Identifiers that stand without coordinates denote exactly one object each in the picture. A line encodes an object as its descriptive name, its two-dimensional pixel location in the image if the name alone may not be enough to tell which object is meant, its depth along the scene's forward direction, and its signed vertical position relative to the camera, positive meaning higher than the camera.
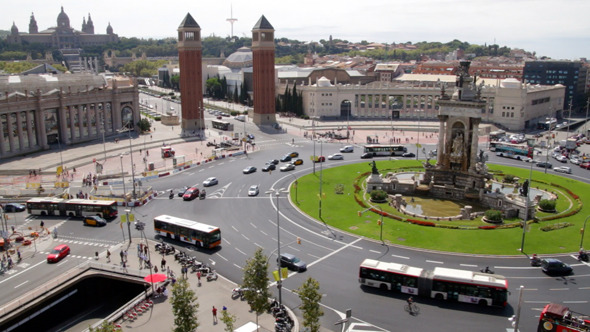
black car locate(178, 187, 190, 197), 73.06 -18.49
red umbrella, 41.84 -17.99
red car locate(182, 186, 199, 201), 70.81 -18.33
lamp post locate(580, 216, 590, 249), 50.09 -17.80
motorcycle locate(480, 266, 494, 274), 44.47 -18.54
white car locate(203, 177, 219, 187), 78.75 -18.37
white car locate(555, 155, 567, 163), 93.94 -17.48
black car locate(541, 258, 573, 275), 44.71 -18.25
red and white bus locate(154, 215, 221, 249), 52.22 -17.92
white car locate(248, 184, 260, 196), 73.12 -18.43
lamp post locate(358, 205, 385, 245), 53.97 -18.38
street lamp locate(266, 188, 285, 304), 38.66 -17.29
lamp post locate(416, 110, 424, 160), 142.24 -13.03
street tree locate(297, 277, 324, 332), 33.31 -16.25
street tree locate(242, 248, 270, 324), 36.59 -16.34
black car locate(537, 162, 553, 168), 88.44 -17.71
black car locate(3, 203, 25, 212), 67.31 -19.18
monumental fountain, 69.25 -14.40
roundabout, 51.84 -18.64
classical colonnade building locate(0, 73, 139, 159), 100.44 -8.87
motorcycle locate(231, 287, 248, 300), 41.41 -19.11
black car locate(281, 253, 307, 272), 46.41 -18.64
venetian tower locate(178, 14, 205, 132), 129.62 -2.73
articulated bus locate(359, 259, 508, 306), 39.19 -17.81
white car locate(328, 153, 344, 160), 97.00 -17.66
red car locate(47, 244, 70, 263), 50.10 -19.21
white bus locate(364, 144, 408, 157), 99.94 -16.77
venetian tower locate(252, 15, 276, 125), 138.00 -1.78
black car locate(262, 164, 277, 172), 88.12 -17.98
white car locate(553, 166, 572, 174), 85.81 -17.95
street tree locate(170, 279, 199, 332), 33.38 -16.61
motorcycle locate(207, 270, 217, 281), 44.94 -19.09
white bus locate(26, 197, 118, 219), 63.06 -18.24
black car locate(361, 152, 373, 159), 98.38 -17.62
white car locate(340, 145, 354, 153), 104.25 -17.28
